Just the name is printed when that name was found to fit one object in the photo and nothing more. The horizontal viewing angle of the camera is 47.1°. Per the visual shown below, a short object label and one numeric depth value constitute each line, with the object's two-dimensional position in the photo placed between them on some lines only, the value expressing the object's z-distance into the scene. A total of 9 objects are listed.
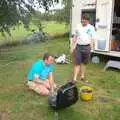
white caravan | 3.80
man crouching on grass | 2.47
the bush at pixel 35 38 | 7.33
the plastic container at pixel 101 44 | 3.88
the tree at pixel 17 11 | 2.96
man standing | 2.94
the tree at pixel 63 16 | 9.36
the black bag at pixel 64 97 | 2.03
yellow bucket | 2.39
